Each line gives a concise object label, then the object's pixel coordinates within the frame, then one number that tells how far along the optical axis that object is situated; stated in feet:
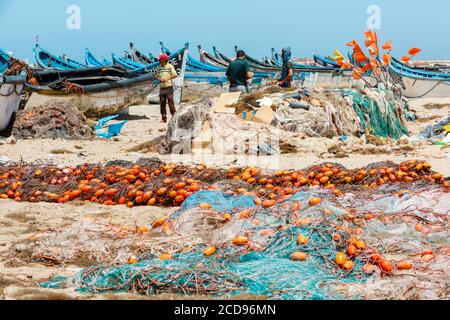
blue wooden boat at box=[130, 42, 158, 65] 92.68
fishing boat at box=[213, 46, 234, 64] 93.19
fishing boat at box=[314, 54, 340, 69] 94.96
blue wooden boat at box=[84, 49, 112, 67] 89.84
